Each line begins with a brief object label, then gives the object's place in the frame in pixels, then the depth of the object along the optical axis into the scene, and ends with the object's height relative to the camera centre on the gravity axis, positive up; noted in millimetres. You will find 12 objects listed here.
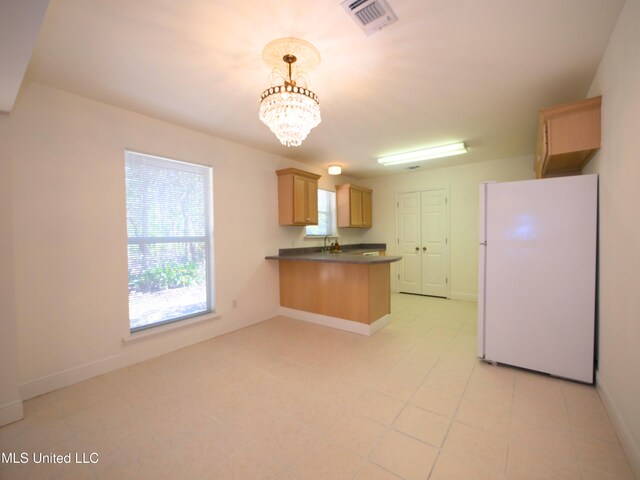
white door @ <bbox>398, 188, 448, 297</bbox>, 5219 -190
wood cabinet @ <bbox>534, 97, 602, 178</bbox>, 2035 +827
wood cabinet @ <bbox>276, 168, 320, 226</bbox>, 4137 +589
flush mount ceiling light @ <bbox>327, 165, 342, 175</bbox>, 4898 +1201
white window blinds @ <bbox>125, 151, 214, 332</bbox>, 2742 -62
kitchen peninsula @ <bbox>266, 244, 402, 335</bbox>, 3381 -819
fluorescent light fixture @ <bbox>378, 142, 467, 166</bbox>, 3854 +1239
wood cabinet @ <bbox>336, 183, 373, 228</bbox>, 5398 +592
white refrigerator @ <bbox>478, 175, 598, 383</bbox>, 2139 -377
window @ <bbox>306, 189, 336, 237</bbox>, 5223 +383
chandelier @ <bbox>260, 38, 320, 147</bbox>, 1742 +919
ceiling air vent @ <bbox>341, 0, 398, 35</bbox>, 1445 +1268
